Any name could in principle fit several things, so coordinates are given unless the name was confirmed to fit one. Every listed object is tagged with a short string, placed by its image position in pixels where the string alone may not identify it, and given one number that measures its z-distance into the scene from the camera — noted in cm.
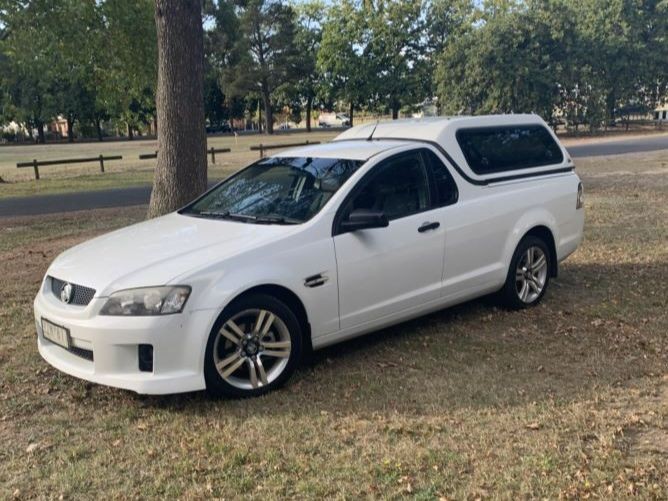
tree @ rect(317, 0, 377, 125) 6312
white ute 402
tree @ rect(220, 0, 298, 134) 6619
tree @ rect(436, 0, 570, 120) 4350
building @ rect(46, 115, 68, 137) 8731
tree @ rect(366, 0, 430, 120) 6188
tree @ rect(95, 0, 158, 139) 1669
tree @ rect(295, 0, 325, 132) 6844
